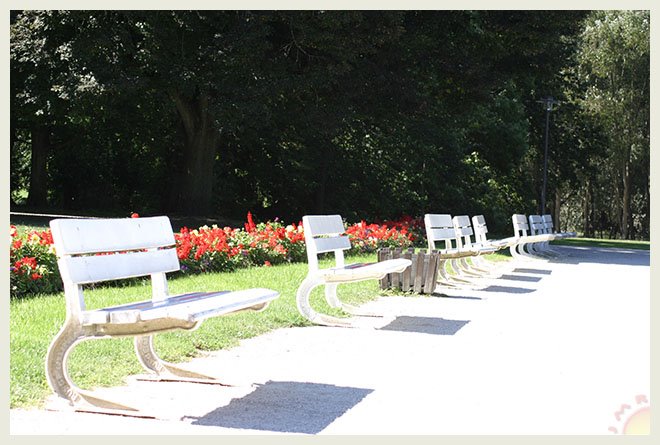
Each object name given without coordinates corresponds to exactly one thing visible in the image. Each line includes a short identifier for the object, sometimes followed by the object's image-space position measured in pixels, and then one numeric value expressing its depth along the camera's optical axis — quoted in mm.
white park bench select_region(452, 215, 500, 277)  15703
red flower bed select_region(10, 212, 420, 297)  10898
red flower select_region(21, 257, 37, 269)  10781
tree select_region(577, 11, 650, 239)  51594
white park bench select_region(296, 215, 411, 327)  9383
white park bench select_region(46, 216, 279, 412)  5609
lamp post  38406
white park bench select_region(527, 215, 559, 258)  24723
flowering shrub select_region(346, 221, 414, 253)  19094
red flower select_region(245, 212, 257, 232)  16275
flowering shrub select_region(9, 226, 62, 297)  10711
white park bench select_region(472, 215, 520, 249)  17219
